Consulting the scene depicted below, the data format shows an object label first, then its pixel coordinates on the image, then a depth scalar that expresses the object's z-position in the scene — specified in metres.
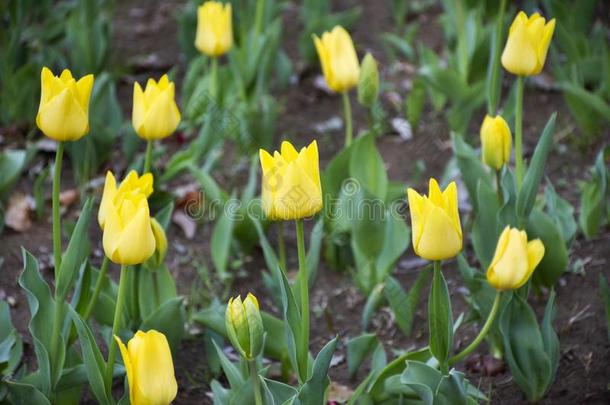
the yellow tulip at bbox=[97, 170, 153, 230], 2.85
